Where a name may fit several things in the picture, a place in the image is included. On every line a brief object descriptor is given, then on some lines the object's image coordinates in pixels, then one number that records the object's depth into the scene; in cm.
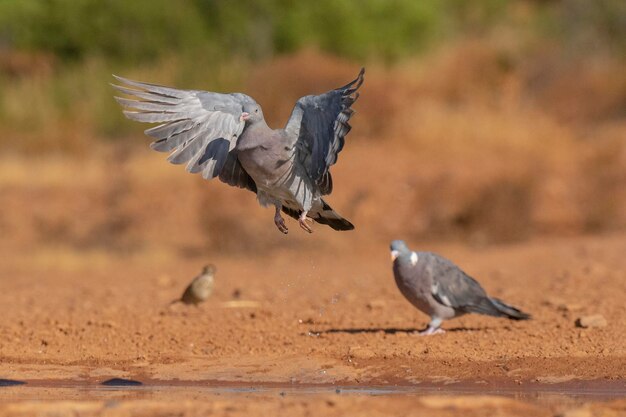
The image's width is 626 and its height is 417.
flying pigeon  1625
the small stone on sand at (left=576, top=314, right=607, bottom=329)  1852
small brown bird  2173
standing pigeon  1770
